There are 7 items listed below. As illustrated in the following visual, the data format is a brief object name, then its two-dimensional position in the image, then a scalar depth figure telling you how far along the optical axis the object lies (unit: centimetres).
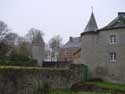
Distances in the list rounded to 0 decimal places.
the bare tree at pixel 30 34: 4167
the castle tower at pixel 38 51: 2214
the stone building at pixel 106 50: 1690
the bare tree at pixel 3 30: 3098
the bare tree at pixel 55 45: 4547
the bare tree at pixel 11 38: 3127
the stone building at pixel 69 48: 4210
